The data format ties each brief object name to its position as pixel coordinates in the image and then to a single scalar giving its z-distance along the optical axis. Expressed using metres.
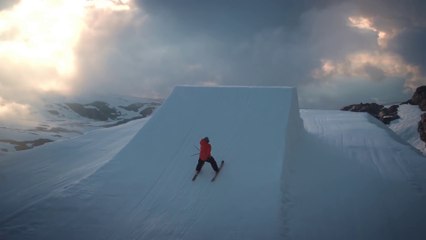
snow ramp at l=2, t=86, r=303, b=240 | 10.01
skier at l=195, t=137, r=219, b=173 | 12.65
